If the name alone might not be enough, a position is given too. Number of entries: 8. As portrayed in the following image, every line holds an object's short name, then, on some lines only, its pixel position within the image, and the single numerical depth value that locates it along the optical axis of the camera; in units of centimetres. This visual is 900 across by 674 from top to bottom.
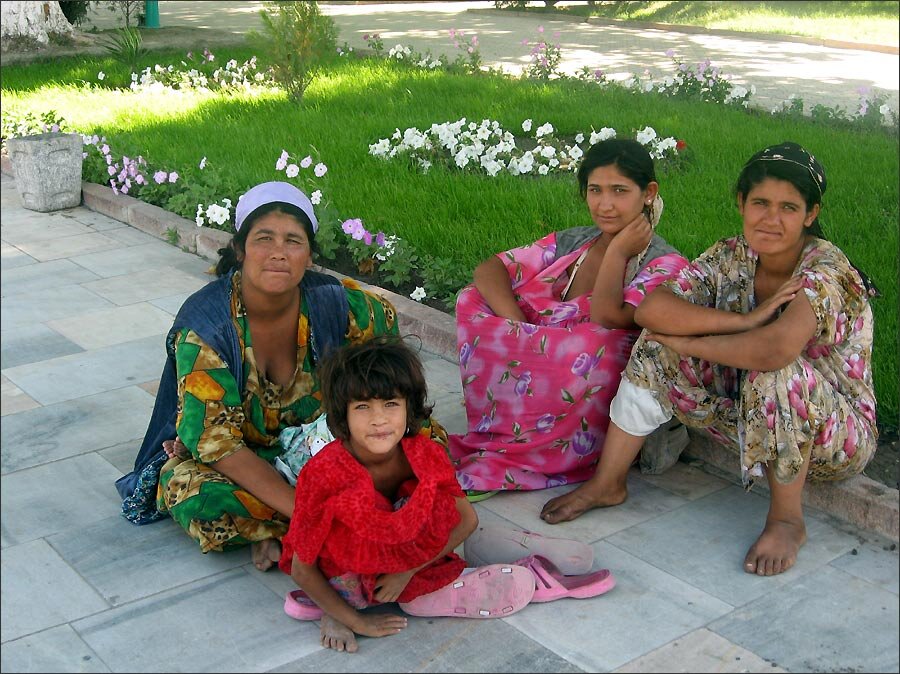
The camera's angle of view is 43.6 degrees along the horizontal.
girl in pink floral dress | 363
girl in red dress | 279
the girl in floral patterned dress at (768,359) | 310
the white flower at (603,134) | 691
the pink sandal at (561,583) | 300
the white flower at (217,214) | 644
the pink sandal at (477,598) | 293
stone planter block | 748
